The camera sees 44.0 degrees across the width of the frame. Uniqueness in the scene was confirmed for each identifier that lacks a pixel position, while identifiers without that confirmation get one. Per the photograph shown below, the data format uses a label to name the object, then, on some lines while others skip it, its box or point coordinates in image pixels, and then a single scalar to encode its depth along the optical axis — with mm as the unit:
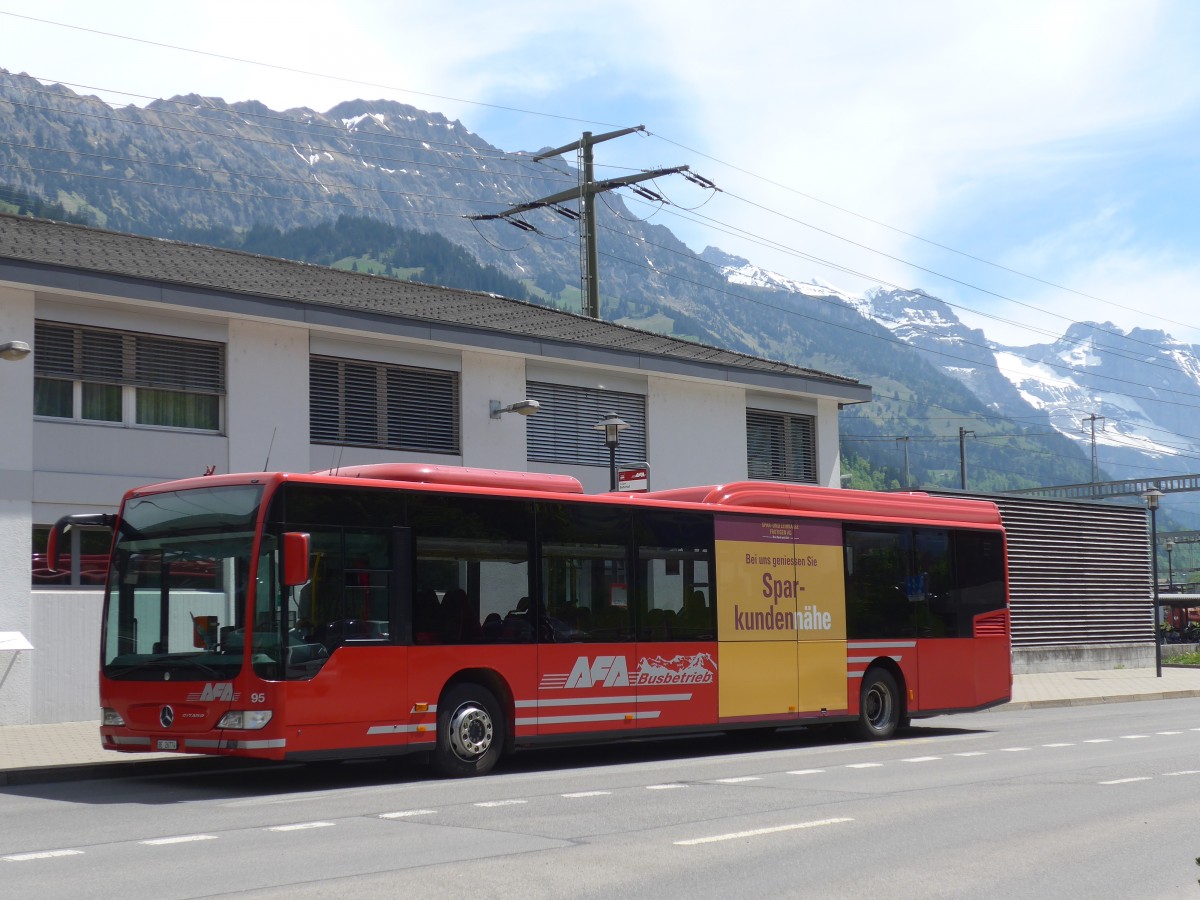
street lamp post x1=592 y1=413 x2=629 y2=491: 22672
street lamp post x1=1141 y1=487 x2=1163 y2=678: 33438
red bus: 13141
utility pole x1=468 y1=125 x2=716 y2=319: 35531
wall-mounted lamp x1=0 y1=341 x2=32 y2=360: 18766
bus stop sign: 21672
